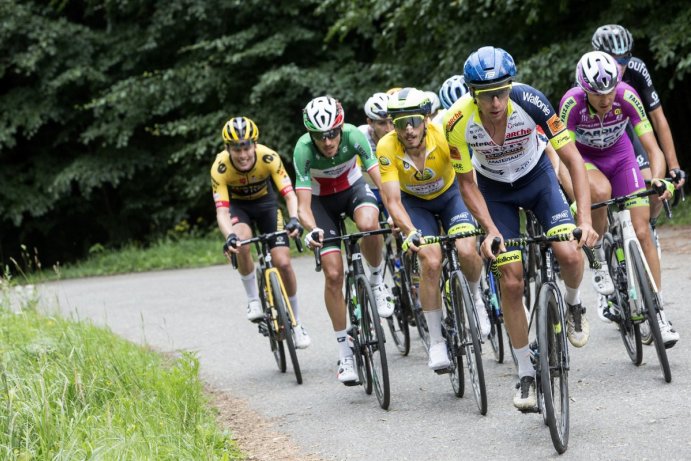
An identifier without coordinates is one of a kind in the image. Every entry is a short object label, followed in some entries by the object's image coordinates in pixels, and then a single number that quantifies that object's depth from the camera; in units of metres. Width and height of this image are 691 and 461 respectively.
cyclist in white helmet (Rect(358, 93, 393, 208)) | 17.62
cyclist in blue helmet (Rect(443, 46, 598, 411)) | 11.47
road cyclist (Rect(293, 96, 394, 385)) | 15.45
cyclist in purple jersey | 14.31
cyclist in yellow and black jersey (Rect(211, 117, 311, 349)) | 17.02
